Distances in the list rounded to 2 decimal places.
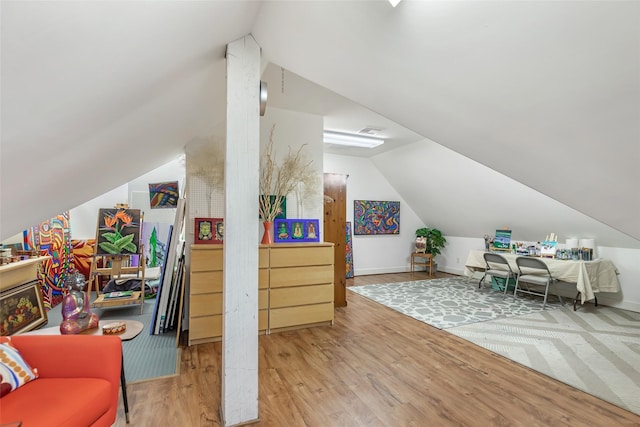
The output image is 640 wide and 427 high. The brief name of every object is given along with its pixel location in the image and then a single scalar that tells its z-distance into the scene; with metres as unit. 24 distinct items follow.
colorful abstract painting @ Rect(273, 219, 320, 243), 3.73
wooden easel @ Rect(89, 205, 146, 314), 3.92
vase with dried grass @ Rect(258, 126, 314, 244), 3.63
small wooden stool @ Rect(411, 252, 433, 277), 6.69
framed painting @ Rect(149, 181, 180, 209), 5.14
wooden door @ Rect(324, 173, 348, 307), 4.38
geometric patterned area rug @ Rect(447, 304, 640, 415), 2.37
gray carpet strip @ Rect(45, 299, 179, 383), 2.49
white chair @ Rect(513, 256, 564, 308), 4.50
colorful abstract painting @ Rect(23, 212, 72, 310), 3.98
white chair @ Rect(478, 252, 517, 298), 4.98
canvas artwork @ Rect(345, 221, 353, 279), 6.44
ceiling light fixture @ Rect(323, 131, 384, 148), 4.96
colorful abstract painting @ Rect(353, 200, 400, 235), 6.75
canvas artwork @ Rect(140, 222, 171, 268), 5.74
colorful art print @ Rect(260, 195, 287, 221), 3.83
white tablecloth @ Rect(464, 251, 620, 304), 4.16
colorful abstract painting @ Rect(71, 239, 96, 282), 4.85
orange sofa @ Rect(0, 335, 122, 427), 1.33
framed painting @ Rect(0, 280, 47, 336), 2.99
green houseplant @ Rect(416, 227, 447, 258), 6.90
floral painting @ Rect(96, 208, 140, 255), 4.32
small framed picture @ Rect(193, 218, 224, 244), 3.44
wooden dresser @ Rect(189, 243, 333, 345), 3.05
